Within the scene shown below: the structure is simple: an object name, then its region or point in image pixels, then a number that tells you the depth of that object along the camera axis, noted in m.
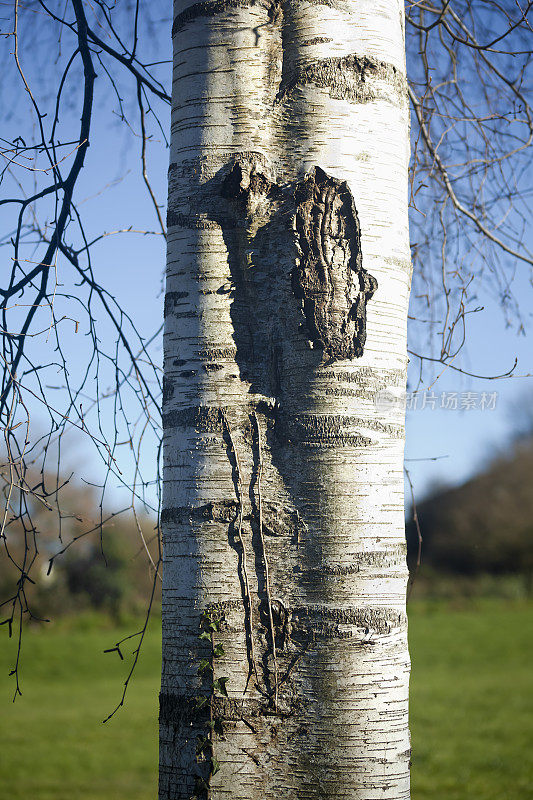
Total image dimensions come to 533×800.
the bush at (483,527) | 19.36
